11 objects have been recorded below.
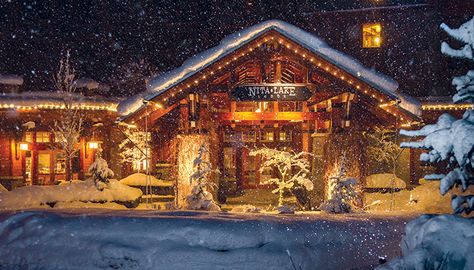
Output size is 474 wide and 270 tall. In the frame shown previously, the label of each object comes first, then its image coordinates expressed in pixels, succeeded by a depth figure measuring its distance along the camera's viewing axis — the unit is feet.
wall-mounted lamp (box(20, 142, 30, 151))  76.13
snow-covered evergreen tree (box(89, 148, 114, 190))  53.16
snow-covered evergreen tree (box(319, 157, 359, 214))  34.96
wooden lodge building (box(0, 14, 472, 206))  39.83
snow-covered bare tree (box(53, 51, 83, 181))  63.00
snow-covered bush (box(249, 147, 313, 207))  41.81
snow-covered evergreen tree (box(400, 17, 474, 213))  14.99
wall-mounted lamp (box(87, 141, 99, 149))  76.28
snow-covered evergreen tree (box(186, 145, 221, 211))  35.35
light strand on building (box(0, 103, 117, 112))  59.60
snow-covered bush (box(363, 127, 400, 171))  65.51
